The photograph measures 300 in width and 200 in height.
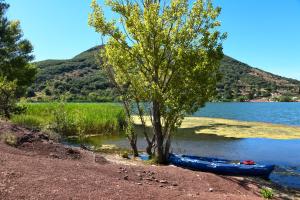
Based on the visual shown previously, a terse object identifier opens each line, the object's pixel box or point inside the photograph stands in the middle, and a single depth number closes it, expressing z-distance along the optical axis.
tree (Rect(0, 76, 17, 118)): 16.49
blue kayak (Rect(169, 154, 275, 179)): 10.81
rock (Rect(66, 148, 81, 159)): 8.85
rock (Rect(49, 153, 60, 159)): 8.37
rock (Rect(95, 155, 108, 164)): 8.86
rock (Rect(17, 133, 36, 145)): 8.83
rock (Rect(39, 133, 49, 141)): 9.68
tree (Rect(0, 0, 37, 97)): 25.35
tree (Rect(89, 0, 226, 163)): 11.17
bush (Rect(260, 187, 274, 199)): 8.31
